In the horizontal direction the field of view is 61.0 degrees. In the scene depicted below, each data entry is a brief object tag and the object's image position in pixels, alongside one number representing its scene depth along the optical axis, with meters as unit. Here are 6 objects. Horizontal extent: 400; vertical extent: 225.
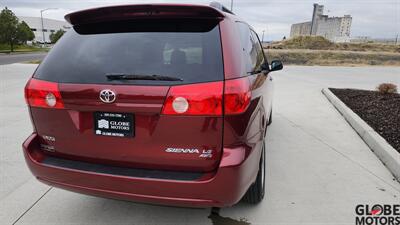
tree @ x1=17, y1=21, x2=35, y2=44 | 47.72
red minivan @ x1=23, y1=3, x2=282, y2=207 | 2.18
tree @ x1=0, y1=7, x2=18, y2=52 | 45.28
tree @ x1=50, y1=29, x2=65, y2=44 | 65.81
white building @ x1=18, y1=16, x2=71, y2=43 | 104.82
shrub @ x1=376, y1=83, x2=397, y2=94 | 8.27
